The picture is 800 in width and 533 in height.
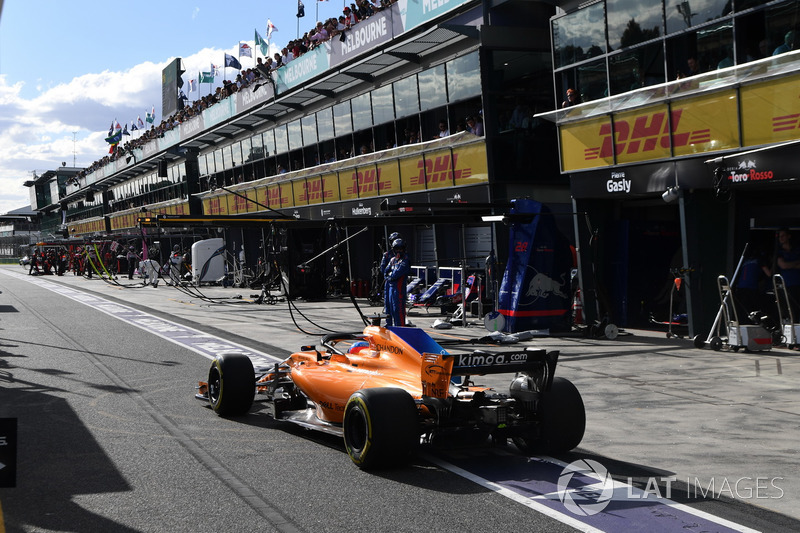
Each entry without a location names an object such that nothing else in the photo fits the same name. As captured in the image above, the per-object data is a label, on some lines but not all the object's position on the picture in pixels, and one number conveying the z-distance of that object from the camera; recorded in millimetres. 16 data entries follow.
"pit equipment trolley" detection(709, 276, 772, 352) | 13695
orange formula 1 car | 6766
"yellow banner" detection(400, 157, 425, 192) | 26109
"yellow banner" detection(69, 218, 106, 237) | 88688
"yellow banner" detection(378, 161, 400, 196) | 27547
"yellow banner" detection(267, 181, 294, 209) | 36719
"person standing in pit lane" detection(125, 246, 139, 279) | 50866
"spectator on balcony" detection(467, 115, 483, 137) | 22922
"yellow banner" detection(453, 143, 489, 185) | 22750
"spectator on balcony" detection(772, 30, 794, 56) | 13453
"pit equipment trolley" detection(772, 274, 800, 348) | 13508
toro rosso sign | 13750
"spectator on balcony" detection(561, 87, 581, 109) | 18312
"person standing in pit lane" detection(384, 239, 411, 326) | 17609
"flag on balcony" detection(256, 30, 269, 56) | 40781
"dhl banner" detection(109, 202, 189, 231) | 54369
